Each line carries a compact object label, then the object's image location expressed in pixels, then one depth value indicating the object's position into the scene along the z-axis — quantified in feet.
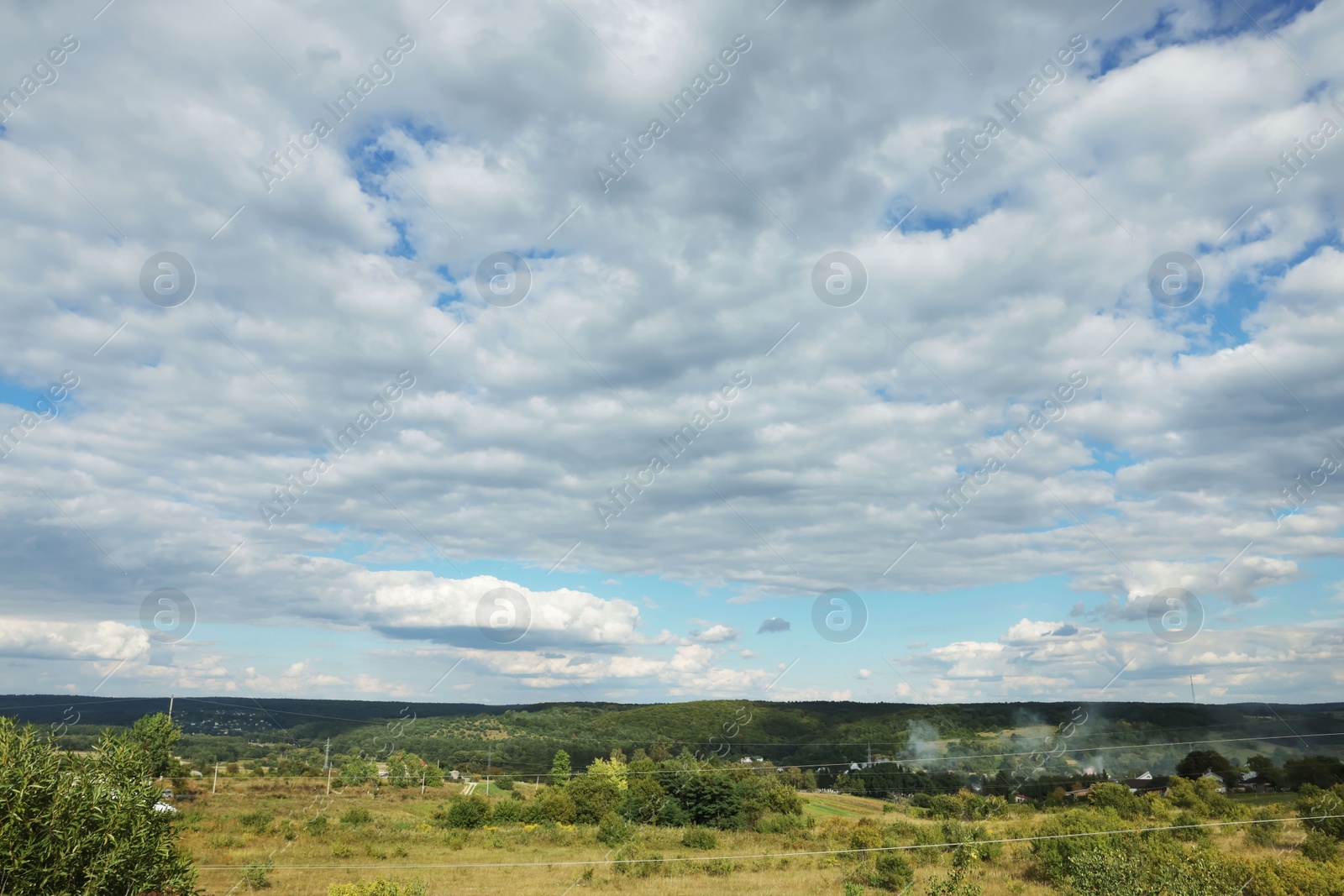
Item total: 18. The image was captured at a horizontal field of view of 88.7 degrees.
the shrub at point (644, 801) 265.34
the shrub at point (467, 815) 228.84
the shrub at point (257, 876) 131.23
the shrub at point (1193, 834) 159.74
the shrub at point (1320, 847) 138.82
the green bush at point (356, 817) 222.28
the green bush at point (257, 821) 200.55
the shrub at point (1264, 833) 163.71
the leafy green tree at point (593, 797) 254.68
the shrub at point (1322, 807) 154.71
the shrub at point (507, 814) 243.60
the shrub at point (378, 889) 86.94
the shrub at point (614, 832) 203.65
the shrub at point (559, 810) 250.78
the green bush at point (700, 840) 207.31
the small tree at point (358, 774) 349.20
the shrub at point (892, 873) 146.82
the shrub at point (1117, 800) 214.07
